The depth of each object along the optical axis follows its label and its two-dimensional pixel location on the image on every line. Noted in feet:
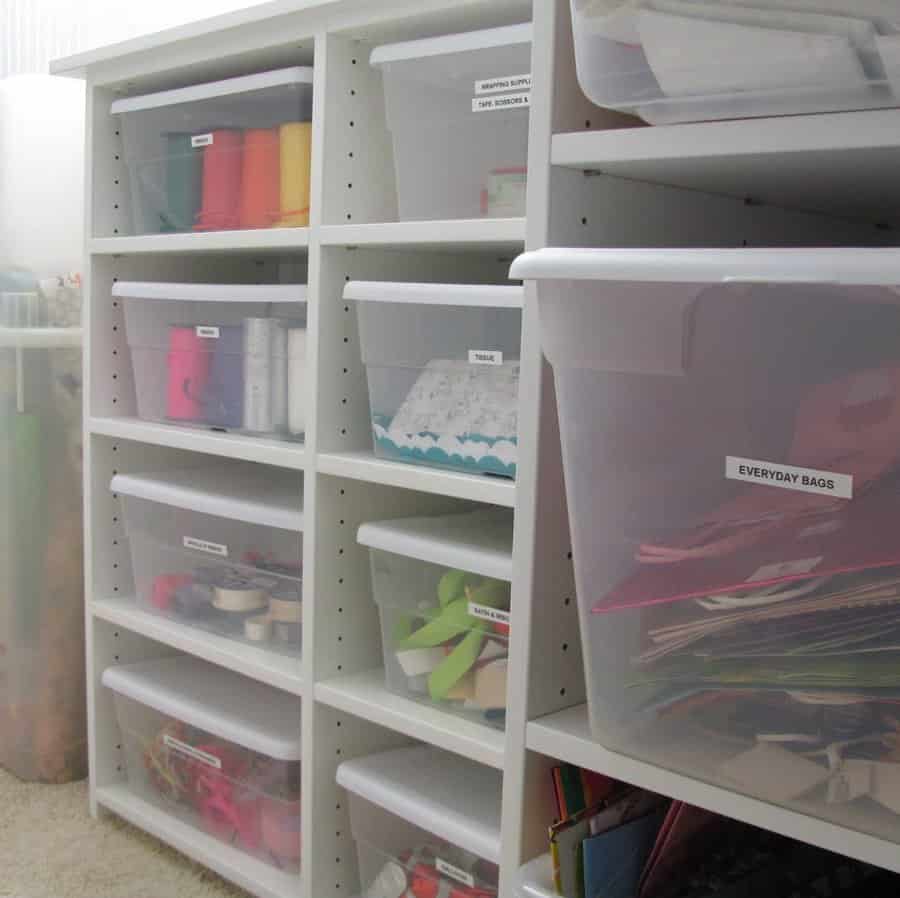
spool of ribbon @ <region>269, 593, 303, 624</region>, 5.04
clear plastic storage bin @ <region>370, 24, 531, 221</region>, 4.02
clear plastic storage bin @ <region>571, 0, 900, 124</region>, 2.11
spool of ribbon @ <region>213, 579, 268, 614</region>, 5.23
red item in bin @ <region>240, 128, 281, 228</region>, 4.94
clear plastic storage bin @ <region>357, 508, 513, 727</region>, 4.11
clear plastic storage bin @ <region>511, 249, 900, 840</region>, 2.16
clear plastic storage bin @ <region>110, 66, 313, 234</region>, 4.81
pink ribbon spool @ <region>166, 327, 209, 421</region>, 5.28
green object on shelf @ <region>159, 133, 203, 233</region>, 5.25
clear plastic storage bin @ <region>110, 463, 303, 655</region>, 5.06
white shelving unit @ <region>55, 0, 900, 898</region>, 2.78
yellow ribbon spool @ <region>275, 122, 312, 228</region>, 4.78
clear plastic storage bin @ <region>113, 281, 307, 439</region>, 4.91
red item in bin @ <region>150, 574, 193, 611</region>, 5.55
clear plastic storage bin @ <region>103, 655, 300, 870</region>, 5.05
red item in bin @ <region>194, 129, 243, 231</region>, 5.06
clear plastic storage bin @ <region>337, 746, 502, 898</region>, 4.17
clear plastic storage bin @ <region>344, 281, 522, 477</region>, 4.03
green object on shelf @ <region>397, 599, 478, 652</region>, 4.22
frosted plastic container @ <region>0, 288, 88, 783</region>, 6.16
